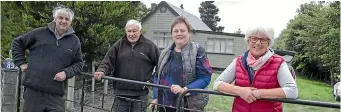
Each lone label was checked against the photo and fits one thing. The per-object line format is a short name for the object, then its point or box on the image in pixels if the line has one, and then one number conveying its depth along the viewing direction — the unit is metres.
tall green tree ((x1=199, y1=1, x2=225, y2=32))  58.41
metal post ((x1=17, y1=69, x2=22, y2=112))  3.70
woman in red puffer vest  2.08
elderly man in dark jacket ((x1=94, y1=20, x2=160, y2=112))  3.27
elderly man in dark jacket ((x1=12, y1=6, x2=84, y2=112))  3.13
